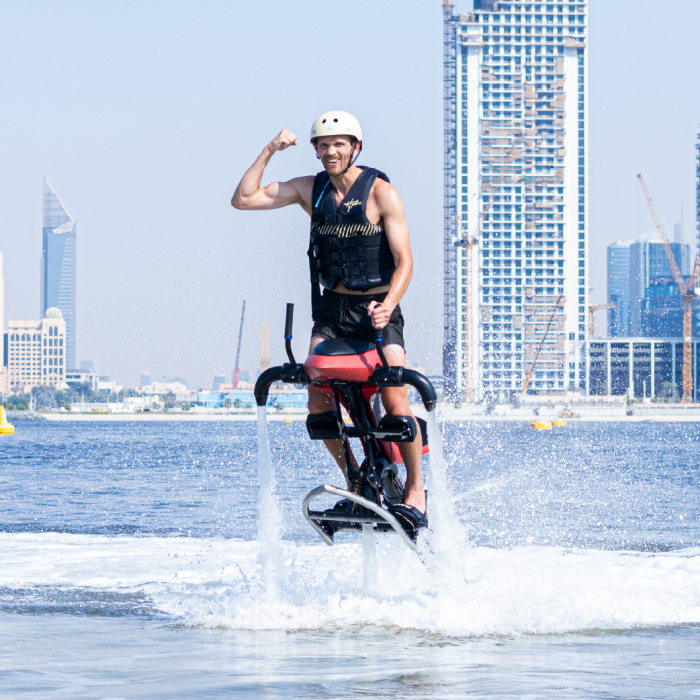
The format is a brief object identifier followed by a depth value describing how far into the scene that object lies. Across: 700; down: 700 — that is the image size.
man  14.96
